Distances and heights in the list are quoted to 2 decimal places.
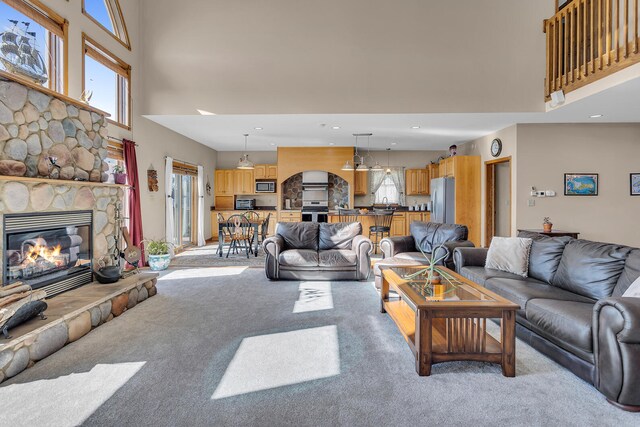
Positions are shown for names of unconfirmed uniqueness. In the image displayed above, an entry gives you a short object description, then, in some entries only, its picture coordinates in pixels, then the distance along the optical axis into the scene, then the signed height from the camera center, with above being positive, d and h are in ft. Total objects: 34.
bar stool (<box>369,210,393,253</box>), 24.14 -1.10
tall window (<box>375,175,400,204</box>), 34.40 +1.36
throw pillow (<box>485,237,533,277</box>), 12.20 -1.70
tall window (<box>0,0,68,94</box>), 11.69 +5.97
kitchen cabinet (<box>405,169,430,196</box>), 33.55 +2.43
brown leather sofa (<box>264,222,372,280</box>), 16.88 -2.61
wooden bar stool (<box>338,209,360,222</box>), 26.74 -0.65
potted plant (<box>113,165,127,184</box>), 14.90 +1.32
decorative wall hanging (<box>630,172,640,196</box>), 20.67 +1.29
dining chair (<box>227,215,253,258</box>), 23.24 -1.47
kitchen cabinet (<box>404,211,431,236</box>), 28.12 -0.78
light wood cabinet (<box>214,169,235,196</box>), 34.40 +2.54
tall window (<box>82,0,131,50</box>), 16.21 +9.16
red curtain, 18.26 +0.77
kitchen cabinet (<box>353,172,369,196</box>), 33.19 +2.24
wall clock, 23.34 +3.93
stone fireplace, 10.03 +0.62
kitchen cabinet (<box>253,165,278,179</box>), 34.12 +3.38
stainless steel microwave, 33.76 +2.01
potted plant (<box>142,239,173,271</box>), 19.44 -2.57
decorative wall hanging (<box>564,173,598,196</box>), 20.86 +1.31
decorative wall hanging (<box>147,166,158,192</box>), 20.56 +1.65
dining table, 23.59 -1.22
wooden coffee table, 7.89 -2.81
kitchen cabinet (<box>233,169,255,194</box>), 34.24 +2.53
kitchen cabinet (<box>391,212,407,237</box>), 28.37 -1.26
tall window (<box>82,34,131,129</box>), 16.06 +6.14
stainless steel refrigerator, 25.89 +0.44
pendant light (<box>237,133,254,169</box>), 26.78 +3.33
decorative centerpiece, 9.83 -2.06
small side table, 18.84 -1.39
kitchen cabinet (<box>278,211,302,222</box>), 31.99 -0.76
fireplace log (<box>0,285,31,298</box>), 8.66 -2.03
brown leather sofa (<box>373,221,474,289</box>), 15.44 -1.70
